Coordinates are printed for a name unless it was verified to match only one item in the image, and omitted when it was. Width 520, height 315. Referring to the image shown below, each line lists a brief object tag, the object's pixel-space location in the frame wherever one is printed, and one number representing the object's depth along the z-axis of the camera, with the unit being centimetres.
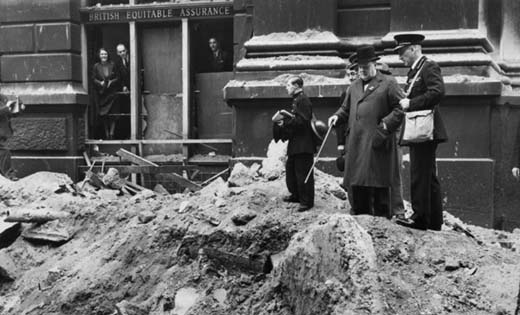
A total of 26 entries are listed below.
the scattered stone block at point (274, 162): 885
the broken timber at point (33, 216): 889
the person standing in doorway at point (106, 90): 1395
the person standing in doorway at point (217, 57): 1350
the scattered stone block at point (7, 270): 813
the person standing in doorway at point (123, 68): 1405
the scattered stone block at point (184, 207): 786
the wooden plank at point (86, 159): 1352
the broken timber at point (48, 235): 862
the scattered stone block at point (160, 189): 1175
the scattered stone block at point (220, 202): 764
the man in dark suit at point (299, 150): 735
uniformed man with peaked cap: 648
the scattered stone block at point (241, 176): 883
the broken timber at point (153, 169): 1252
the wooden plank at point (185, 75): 1352
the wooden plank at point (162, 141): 1322
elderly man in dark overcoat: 686
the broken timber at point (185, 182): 1151
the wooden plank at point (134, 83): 1390
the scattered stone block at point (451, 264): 553
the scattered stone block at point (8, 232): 879
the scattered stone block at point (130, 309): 655
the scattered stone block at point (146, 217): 802
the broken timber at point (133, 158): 1296
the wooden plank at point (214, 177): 1239
